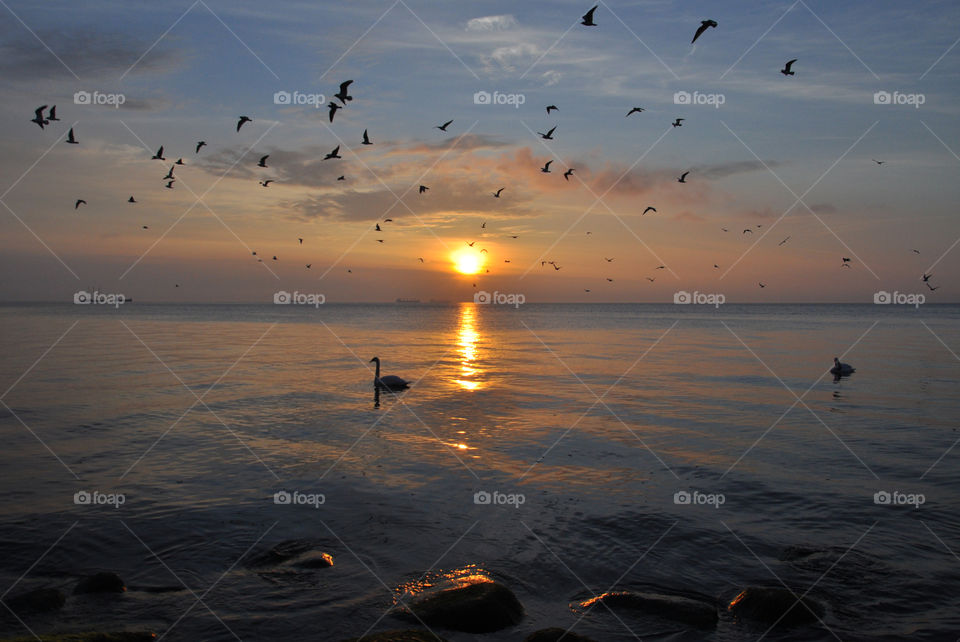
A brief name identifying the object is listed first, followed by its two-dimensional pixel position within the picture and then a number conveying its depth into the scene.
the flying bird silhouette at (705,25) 19.64
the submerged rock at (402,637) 9.30
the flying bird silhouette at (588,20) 20.36
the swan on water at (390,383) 36.50
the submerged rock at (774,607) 10.92
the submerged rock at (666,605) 10.81
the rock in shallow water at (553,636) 9.65
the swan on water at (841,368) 43.19
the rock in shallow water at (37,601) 10.72
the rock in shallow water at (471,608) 10.46
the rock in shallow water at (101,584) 11.51
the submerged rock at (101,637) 8.92
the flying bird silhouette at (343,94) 22.38
